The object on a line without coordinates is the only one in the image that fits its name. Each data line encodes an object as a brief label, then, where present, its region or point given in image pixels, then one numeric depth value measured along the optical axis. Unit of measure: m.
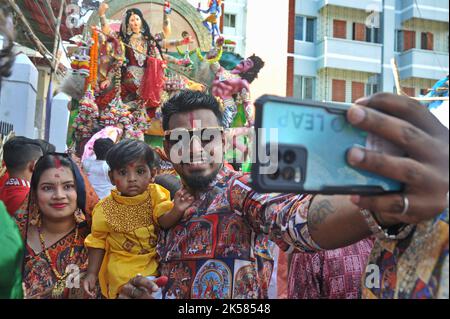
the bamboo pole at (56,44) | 4.32
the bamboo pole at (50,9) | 4.62
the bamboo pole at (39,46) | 3.55
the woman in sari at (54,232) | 1.78
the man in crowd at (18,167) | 2.22
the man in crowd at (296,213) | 0.64
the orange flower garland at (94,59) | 5.03
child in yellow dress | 1.78
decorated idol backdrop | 5.08
